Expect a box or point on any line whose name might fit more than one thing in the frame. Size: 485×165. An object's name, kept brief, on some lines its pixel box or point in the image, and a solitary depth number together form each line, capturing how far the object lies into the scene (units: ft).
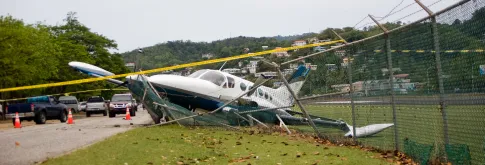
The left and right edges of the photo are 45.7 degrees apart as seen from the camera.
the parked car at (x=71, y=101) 145.03
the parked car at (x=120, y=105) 112.68
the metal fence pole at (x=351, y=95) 36.27
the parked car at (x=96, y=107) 131.34
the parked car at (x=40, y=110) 84.69
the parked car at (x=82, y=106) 178.12
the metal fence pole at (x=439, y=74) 23.84
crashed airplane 54.60
